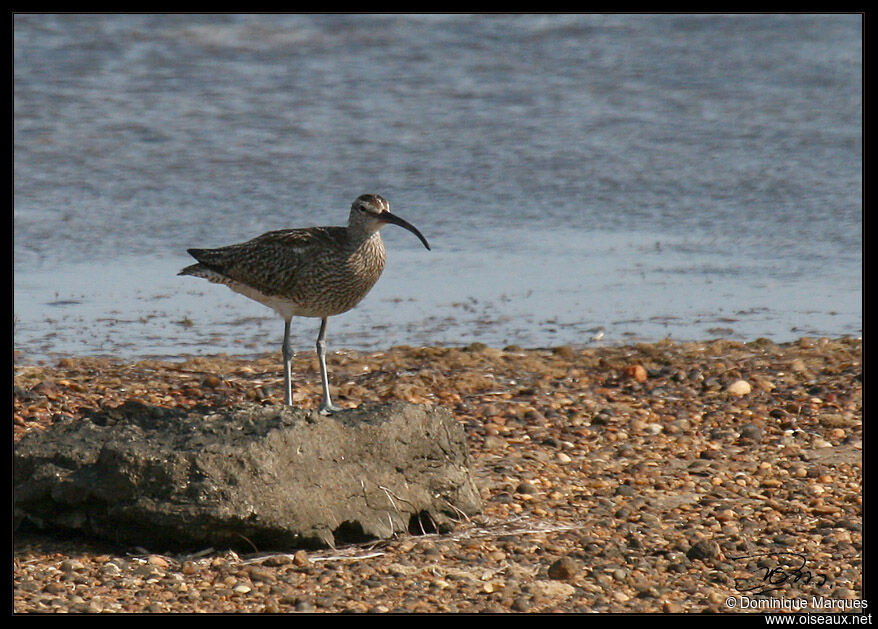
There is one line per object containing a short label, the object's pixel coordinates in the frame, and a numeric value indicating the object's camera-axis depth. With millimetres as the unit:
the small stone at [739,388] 15562
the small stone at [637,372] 16078
